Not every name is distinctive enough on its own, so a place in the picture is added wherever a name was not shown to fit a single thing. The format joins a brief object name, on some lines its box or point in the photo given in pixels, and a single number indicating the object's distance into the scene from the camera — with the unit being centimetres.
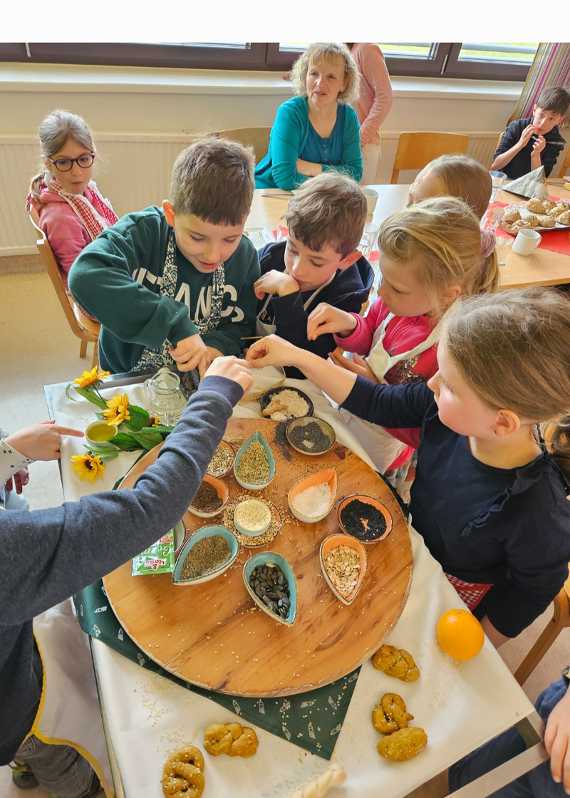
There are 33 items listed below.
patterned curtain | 389
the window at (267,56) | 294
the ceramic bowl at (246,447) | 110
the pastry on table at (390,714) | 79
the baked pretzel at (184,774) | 70
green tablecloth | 78
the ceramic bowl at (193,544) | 90
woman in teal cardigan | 259
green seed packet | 92
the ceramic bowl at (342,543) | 96
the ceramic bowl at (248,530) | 99
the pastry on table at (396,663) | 86
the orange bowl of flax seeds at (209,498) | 103
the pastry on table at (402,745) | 76
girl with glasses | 206
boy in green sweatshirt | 126
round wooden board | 82
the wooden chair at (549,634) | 134
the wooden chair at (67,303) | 185
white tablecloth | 73
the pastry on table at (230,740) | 74
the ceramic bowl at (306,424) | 120
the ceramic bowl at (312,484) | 105
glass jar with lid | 125
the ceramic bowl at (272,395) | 132
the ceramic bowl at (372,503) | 105
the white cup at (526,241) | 232
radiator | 286
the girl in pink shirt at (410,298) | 135
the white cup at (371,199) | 218
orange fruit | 88
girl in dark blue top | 96
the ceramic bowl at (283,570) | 88
